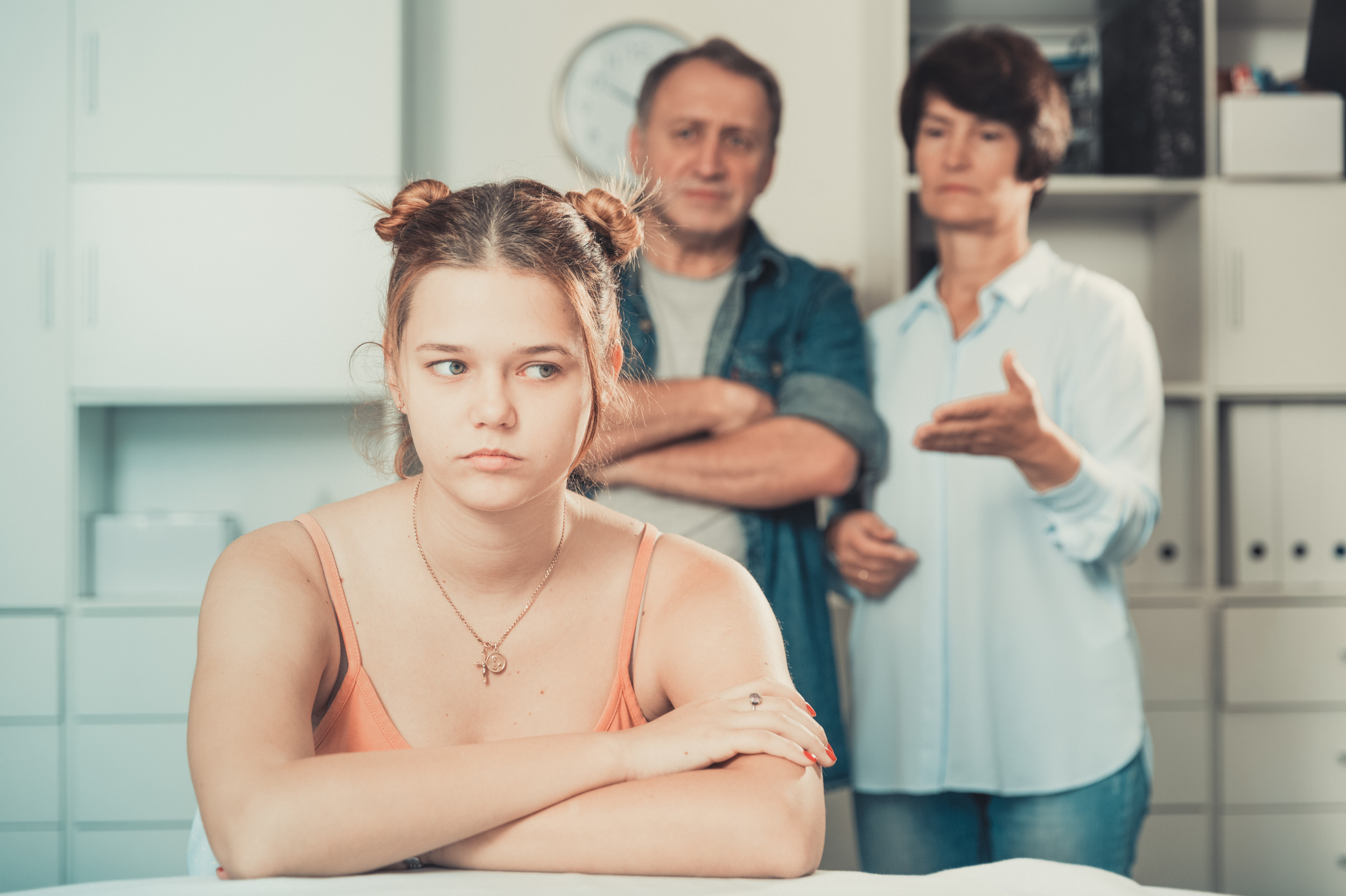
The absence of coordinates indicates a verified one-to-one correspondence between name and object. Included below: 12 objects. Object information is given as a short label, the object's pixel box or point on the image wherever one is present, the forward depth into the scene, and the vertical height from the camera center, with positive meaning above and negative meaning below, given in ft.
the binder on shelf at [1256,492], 7.39 -0.31
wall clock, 8.34 +2.98
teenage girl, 2.50 -0.61
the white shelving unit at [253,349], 7.13 +0.73
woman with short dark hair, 4.87 -0.49
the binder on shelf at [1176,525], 7.50 -0.56
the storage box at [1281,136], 7.20 +2.28
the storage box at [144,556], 7.34 -0.80
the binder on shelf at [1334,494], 7.32 -0.31
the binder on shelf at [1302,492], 7.36 -0.30
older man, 4.75 +0.40
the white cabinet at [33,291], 7.20 +1.12
